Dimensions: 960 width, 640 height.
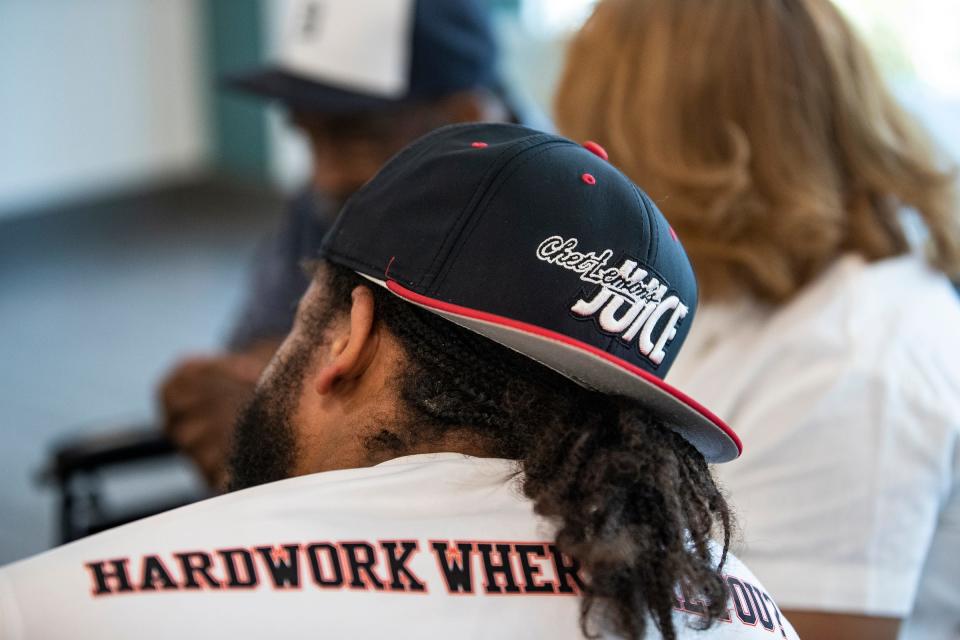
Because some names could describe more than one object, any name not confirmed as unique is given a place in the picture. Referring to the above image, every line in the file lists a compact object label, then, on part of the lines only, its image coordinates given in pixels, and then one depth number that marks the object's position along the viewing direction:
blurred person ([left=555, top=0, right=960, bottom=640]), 1.58
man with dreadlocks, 1.21
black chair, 2.05
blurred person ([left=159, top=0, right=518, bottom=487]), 2.26
